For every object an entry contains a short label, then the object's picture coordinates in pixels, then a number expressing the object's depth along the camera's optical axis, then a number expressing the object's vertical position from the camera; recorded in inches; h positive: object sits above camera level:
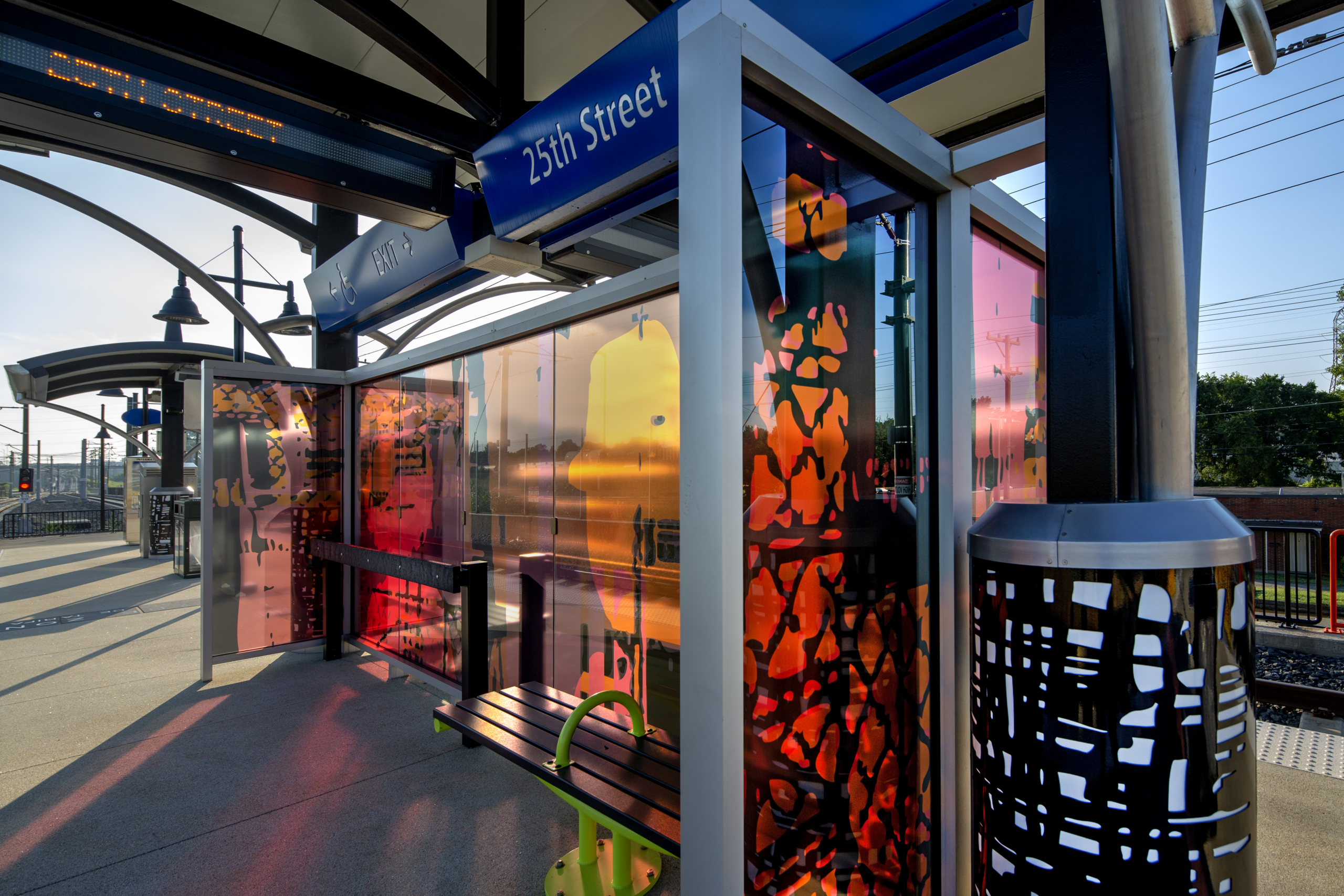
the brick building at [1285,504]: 690.2 -55.6
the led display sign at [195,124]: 120.4 +68.5
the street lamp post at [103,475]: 938.1 -27.6
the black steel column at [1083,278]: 51.6 +13.8
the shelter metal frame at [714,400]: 49.2 +4.0
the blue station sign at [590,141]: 115.0 +62.8
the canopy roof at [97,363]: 531.5 +79.2
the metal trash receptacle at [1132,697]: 45.4 -17.1
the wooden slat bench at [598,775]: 85.6 -45.7
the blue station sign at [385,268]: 200.7 +66.3
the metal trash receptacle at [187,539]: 401.1 -51.2
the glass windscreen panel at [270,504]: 220.4 -16.4
